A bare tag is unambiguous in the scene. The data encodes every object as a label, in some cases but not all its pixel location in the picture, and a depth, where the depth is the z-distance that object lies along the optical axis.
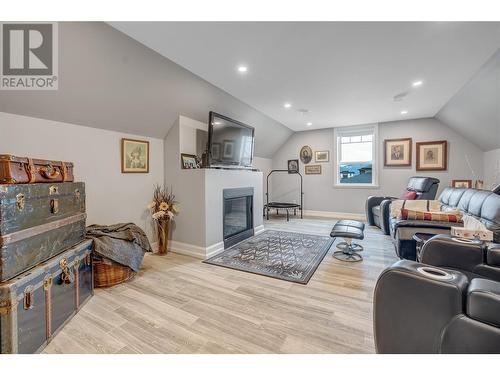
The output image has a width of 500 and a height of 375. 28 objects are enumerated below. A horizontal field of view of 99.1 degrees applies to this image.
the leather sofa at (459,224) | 1.89
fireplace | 3.34
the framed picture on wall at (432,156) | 4.72
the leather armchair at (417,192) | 3.79
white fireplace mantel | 2.94
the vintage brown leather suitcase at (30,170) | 1.23
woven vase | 3.04
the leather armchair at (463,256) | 1.25
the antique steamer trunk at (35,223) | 1.19
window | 5.44
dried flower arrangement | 2.97
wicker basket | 2.05
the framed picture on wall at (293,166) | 6.24
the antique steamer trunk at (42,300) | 1.15
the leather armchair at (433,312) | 0.81
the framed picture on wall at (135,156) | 2.82
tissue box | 1.49
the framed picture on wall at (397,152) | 5.03
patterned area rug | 2.42
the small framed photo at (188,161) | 3.20
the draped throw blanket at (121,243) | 2.05
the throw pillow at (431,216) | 2.17
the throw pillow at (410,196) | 3.83
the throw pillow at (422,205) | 3.00
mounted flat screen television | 3.18
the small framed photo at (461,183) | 4.45
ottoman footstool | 2.66
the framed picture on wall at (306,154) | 6.10
